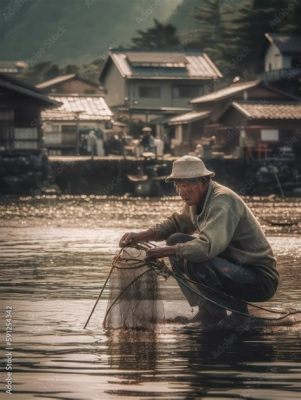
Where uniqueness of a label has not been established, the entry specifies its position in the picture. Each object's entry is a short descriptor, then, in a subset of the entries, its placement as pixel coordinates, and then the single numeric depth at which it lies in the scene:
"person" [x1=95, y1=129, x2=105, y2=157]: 70.21
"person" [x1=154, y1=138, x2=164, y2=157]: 66.84
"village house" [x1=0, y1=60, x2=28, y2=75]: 119.66
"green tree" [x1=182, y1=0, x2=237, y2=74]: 105.06
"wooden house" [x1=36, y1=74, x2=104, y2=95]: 92.75
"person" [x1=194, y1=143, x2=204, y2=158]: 63.94
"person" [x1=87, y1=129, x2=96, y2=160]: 66.31
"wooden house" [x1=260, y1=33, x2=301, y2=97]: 77.19
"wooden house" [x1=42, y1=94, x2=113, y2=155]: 77.19
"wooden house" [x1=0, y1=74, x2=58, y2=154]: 56.41
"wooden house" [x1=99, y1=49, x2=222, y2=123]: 86.56
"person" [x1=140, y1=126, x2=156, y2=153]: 67.44
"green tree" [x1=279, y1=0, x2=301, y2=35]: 82.85
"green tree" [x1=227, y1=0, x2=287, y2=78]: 86.44
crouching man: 10.14
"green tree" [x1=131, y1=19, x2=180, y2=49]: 104.25
